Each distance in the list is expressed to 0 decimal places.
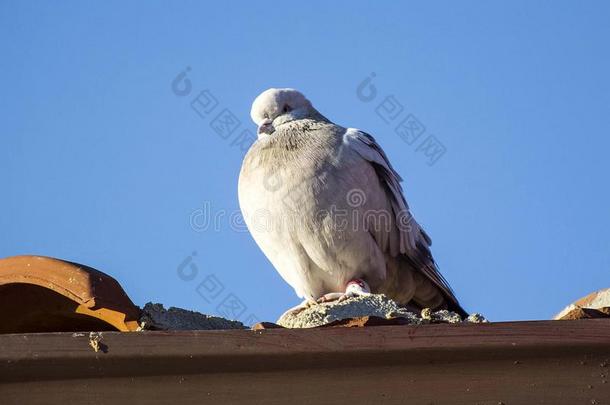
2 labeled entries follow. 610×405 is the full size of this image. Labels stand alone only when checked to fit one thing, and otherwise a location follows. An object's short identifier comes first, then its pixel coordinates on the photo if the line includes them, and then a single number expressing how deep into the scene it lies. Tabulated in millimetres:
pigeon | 12172
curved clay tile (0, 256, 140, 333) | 7512
